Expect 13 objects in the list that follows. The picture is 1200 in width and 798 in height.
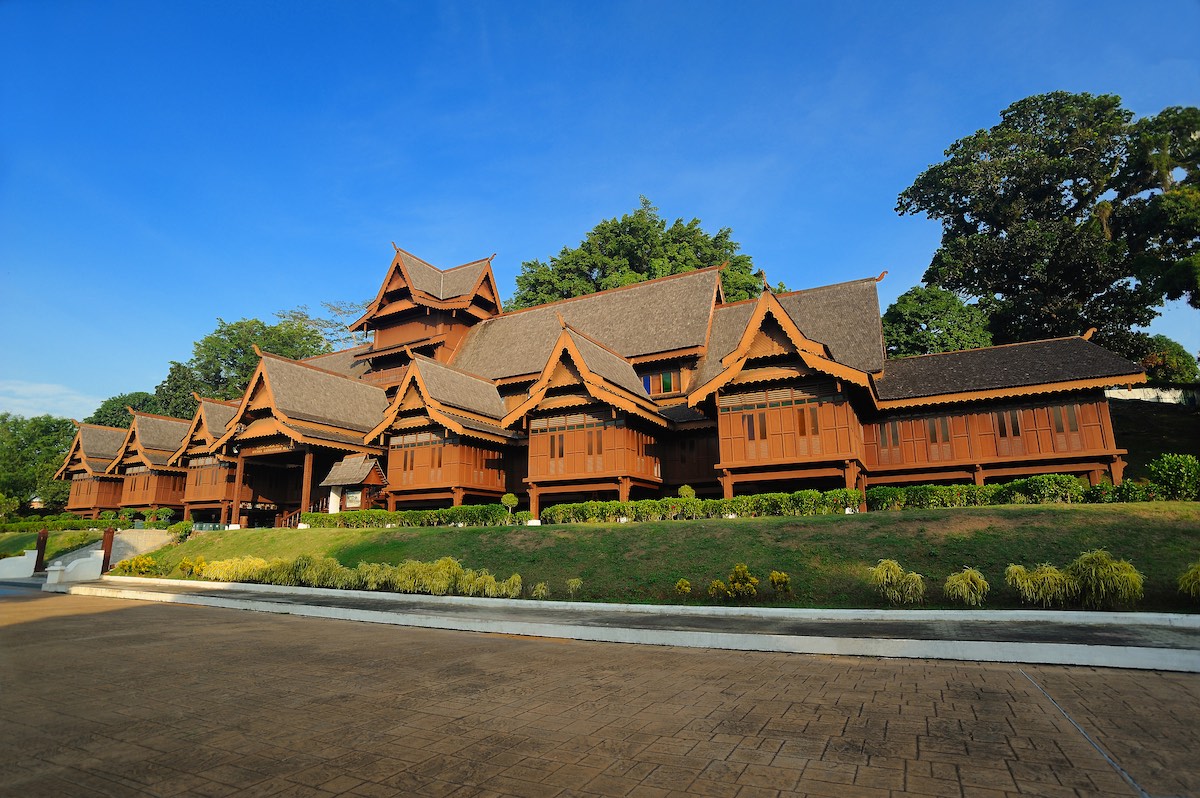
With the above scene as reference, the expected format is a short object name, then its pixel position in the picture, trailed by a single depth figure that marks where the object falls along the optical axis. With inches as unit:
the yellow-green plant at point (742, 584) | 554.6
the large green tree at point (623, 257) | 1950.1
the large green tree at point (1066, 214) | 1473.9
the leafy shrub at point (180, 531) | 1264.8
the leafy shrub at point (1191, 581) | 429.1
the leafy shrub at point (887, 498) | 757.9
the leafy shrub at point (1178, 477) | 629.9
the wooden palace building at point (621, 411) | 869.8
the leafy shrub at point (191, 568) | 965.5
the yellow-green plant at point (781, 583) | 550.6
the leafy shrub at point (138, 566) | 1007.6
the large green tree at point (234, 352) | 2474.2
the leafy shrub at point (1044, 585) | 457.7
